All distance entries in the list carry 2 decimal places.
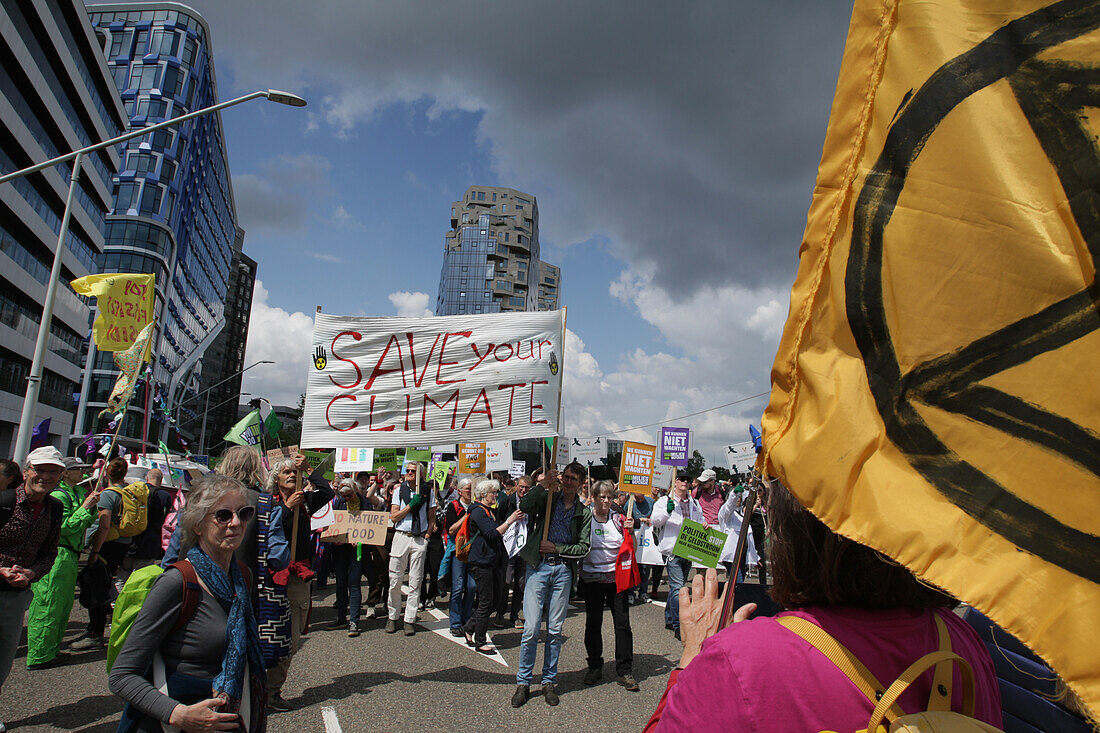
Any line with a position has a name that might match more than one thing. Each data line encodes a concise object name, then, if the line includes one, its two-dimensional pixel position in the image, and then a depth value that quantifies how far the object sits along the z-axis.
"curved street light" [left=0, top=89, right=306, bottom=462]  9.70
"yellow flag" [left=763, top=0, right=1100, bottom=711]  0.96
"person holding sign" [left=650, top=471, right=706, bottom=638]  8.55
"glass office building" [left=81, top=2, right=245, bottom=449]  55.81
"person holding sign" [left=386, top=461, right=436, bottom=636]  8.24
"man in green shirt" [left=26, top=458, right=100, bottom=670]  5.93
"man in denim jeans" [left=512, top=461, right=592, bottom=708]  5.59
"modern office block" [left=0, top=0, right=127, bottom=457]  33.44
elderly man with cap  4.60
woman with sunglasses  2.46
